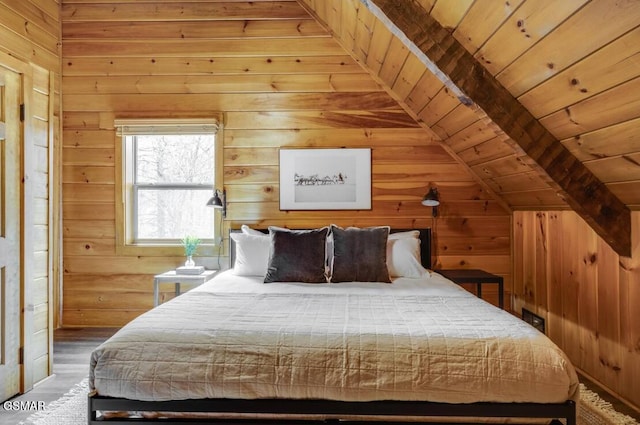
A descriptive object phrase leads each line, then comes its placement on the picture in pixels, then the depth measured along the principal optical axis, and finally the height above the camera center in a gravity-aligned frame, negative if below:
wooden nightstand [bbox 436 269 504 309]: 3.11 -0.49
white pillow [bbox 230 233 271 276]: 3.08 -0.29
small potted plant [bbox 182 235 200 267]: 3.43 -0.25
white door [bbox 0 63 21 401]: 2.25 -0.08
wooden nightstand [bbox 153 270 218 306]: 3.26 -0.49
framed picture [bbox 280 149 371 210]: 3.62 +0.34
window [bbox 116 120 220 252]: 3.75 +0.29
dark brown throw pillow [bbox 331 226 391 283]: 2.84 -0.29
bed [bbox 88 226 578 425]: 1.56 -0.61
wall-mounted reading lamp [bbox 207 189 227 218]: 3.40 +0.14
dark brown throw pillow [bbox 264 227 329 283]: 2.82 -0.29
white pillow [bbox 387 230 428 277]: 3.05 -0.32
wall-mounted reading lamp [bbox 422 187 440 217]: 3.35 +0.14
